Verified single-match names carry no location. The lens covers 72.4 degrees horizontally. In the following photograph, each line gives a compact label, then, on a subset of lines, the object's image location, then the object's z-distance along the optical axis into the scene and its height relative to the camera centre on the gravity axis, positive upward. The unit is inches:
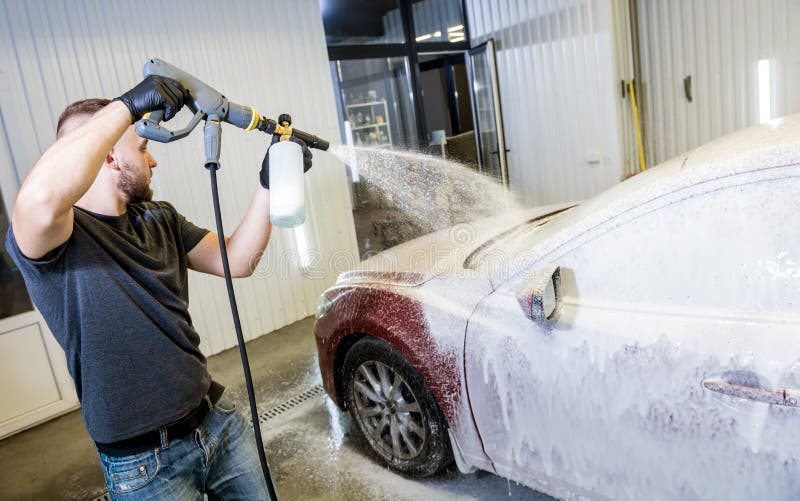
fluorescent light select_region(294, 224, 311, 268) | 223.1 -35.1
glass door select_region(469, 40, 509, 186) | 287.9 +10.7
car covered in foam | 59.8 -28.2
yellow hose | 258.7 -12.1
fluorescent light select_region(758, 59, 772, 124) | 234.2 -0.7
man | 50.2 -12.3
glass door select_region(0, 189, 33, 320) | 157.1 -24.4
